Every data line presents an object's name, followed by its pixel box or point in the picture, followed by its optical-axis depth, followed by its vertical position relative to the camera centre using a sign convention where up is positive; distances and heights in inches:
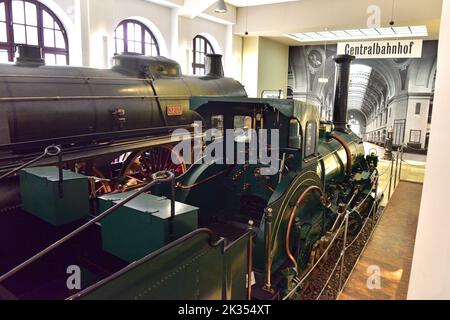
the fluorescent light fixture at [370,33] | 415.2 +94.6
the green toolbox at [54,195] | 114.8 -30.9
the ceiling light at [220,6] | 352.5 +99.1
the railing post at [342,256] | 143.0 -58.7
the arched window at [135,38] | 385.1 +74.3
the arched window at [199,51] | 486.3 +76.3
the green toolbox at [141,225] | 86.7 -30.5
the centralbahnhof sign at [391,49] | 313.1 +54.2
